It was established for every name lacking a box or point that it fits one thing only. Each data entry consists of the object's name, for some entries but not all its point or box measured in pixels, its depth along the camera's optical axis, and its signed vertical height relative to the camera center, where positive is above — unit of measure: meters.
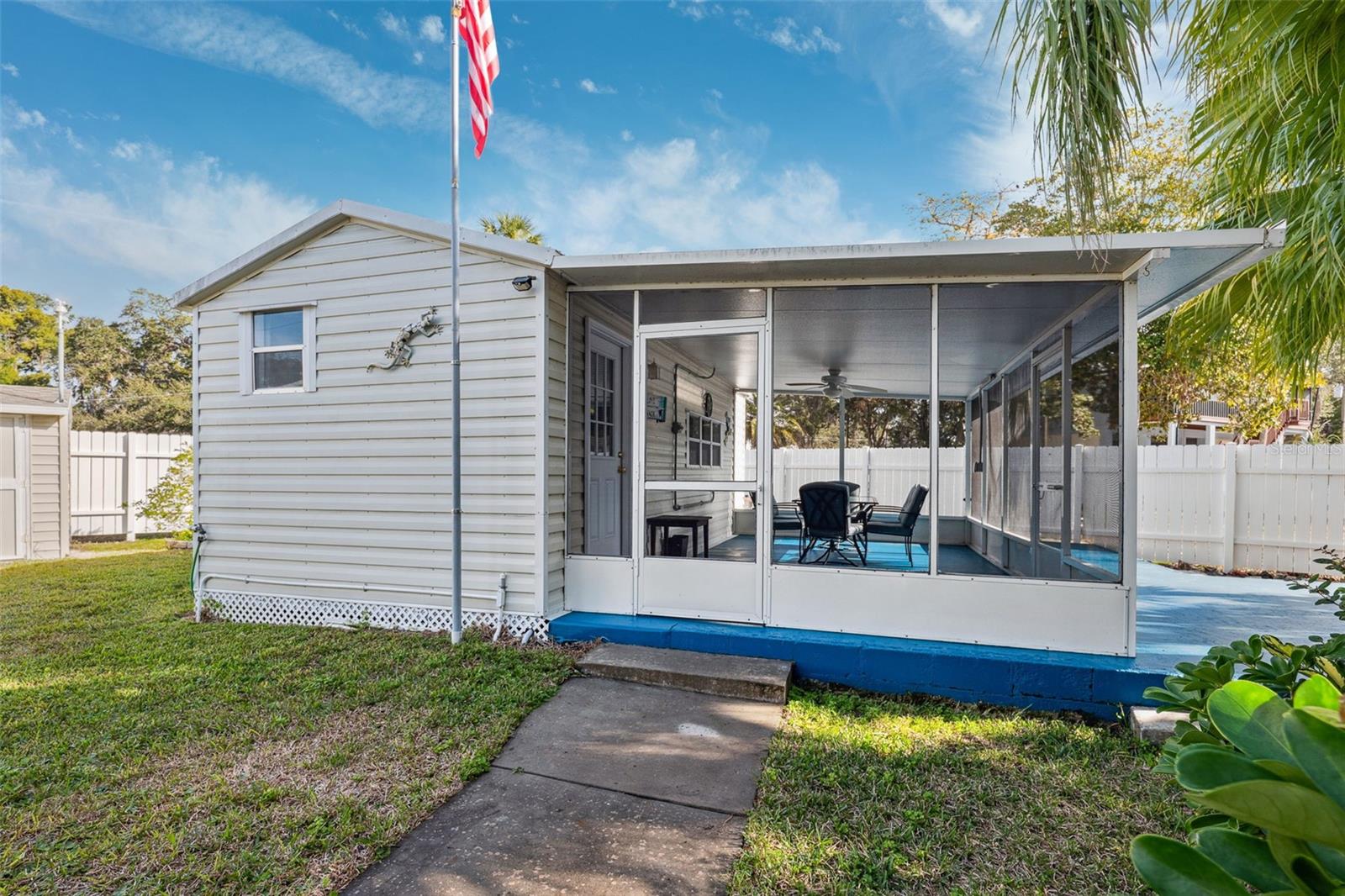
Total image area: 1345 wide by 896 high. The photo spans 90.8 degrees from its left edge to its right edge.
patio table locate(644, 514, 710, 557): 4.95 -0.56
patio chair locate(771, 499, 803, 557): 5.51 -0.57
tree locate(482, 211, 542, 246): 13.41 +4.51
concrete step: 4.01 -1.38
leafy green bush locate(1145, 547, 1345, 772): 1.09 -0.42
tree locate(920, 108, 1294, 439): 8.88 +1.23
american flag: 4.78 +2.92
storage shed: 9.06 -0.41
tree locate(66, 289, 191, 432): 21.98 +2.72
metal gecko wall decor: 5.10 +0.86
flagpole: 4.77 -0.35
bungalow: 4.29 +0.18
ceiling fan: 6.90 +0.71
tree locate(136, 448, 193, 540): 11.07 -0.88
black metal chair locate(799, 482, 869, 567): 5.70 -0.52
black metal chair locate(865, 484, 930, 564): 6.19 -0.67
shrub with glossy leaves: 0.53 -0.29
